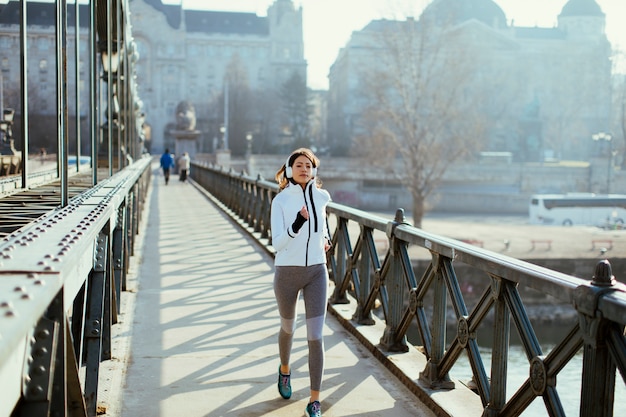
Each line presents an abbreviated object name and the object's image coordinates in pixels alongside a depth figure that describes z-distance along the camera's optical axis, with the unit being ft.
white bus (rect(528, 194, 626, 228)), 191.01
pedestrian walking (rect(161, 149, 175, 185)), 118.11
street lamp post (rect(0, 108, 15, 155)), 34.74
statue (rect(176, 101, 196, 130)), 152.25
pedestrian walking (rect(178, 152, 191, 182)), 126.93
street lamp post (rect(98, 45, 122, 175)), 34.60
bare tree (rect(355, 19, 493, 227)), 145.28
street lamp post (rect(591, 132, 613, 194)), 222.83
